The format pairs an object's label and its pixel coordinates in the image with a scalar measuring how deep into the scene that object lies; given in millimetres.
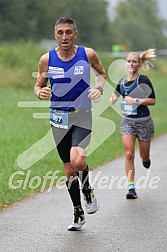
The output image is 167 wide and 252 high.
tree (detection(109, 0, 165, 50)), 104375
